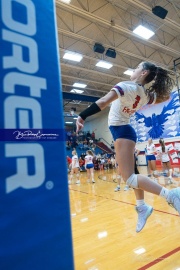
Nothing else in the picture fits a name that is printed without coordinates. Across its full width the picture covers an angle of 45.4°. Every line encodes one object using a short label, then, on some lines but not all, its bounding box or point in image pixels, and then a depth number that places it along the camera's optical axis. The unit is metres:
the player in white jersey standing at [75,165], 8.52
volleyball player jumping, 1.84
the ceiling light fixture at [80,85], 14.09
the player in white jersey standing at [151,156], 7.29
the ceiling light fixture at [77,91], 15.21
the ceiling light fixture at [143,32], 7.68
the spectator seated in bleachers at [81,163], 15.53
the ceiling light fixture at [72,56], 9.43
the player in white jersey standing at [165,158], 6.93
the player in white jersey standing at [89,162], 8.30
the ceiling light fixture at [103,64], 10.39
